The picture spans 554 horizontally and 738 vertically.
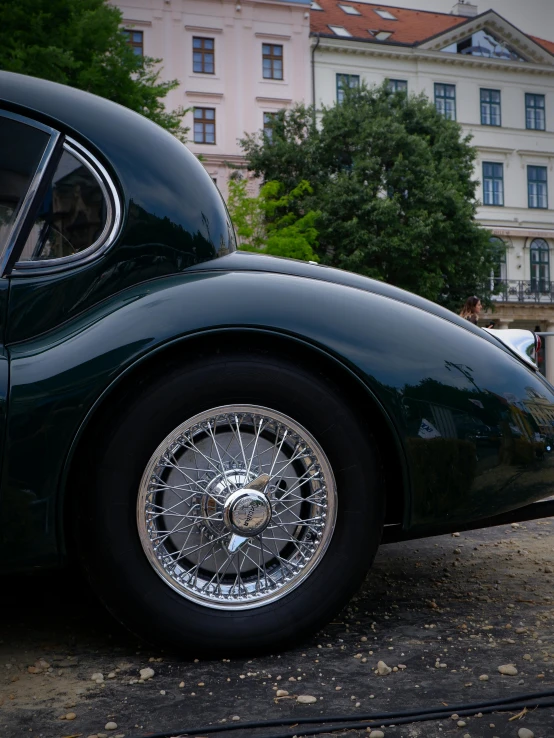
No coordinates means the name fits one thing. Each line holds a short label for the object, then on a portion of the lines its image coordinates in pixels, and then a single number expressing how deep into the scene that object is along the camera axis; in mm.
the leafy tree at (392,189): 29125
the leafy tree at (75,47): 14055
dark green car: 2330
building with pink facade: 38250
